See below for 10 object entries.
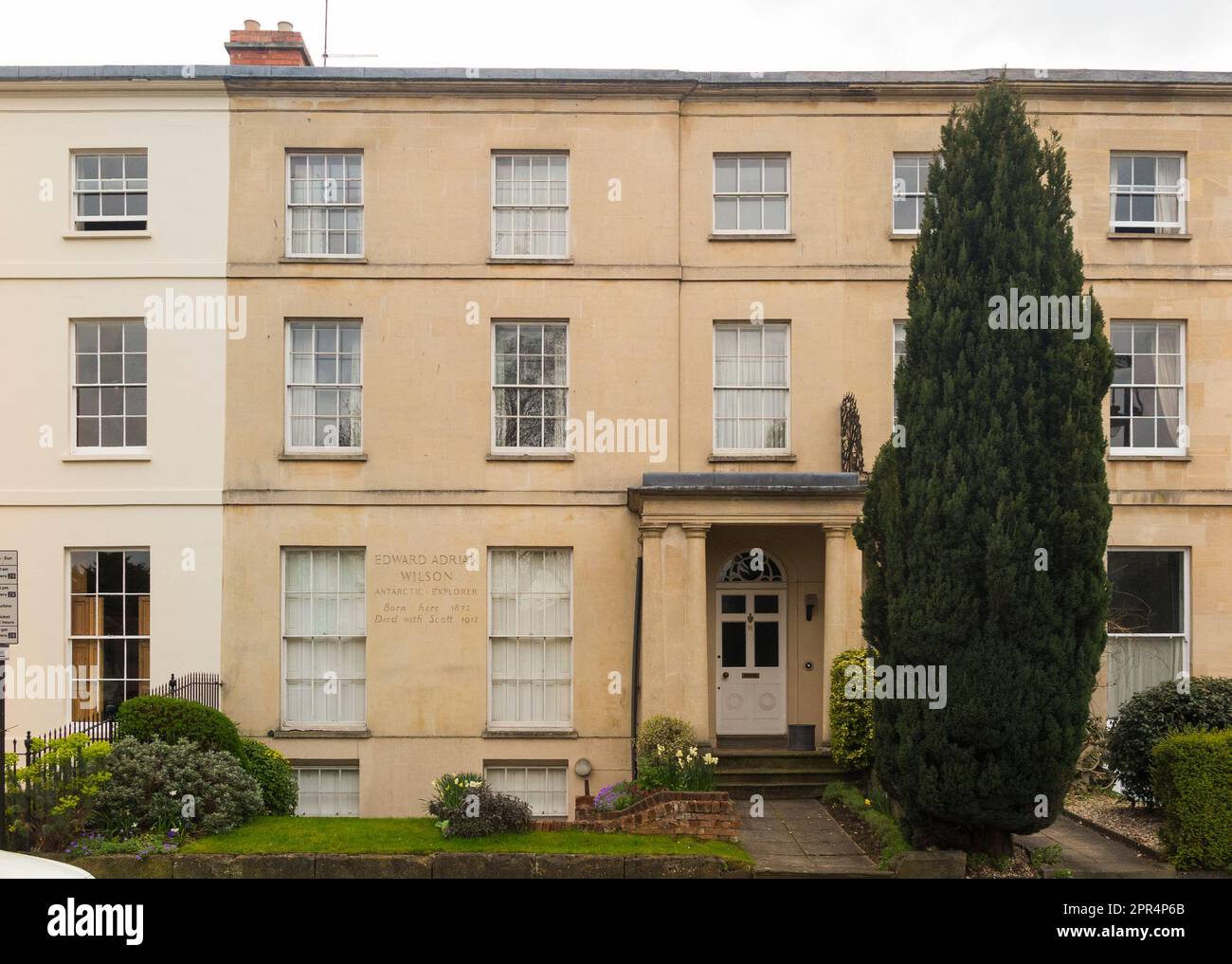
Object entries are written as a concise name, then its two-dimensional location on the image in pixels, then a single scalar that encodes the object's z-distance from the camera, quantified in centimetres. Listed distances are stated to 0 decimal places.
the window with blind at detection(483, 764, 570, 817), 1692
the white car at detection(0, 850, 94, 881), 720
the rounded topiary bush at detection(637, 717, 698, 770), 1488
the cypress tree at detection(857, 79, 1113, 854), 1156
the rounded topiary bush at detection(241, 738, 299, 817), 1478
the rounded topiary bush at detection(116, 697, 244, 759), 1388
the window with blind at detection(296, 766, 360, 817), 1680
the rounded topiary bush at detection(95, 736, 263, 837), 1268
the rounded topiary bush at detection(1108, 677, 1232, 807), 1396
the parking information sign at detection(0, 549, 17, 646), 1123
